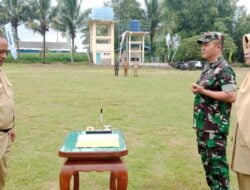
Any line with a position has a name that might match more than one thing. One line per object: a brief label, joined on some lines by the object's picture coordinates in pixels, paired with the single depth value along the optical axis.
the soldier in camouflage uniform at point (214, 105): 3.10
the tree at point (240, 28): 45.06
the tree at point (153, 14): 45.03
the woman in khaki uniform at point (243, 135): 2.29
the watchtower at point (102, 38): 40.67
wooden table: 2.40
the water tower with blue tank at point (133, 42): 42.50
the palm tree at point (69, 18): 41.00
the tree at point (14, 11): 41.91
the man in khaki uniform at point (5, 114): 2.88
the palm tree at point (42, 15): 41.22
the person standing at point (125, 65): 23.63
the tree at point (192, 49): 40.50
